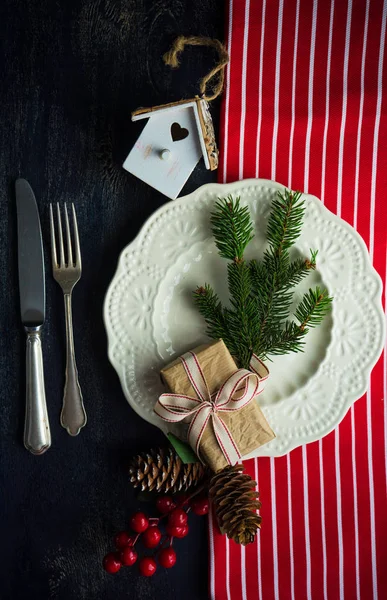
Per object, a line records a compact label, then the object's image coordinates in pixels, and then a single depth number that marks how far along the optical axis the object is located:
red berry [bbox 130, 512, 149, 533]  1.12
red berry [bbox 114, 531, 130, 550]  1.13
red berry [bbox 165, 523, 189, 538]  1.12
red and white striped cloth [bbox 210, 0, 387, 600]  1.17
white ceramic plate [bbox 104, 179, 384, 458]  1.15
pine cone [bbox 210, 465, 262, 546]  1.04
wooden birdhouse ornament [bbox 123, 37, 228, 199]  1.10
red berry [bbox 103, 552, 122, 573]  1.12
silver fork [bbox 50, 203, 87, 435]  1.14
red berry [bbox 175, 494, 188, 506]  1.15
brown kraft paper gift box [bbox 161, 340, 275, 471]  1.08
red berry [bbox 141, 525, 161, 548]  1.11
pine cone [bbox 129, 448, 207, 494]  1.11
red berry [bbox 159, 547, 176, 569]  1.13
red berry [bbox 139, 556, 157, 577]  1.12
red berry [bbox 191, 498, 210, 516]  1.15
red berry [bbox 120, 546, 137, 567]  1.12
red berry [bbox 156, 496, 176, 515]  1.14
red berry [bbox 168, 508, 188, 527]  1.12
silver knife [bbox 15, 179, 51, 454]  1.13
